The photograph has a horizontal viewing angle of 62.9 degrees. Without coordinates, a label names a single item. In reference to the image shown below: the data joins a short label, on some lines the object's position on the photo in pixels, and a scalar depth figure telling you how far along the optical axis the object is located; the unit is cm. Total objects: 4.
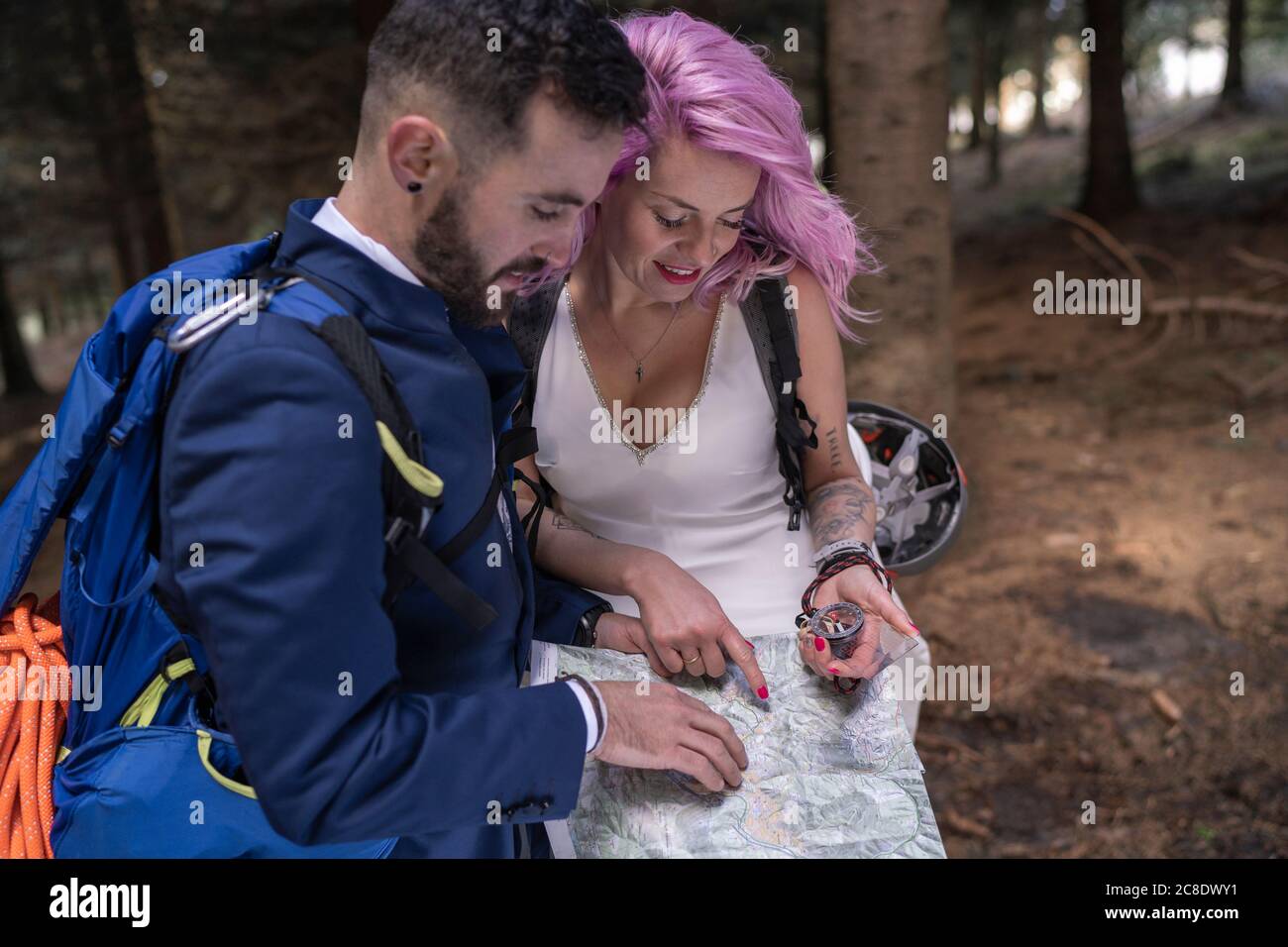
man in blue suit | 110
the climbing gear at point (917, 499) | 259
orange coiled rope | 133
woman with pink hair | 203
